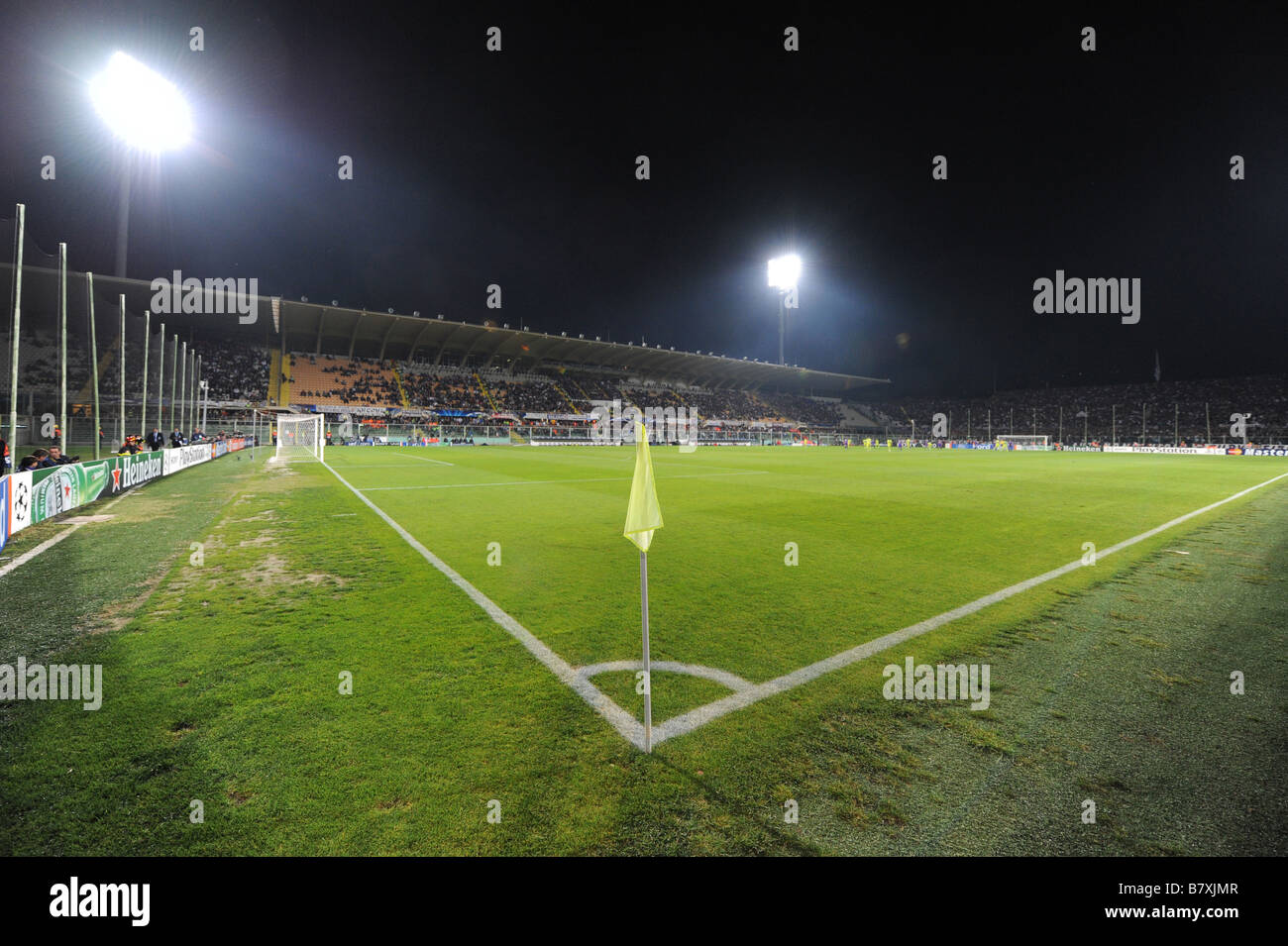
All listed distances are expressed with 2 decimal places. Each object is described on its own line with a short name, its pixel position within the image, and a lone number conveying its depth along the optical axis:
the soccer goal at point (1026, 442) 77.56
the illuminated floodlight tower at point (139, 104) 33.06
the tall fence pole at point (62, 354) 13.88
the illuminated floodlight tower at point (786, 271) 68.44
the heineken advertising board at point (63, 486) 9.56
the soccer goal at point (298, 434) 44.81
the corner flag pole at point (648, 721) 3.06
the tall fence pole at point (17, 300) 10.95
